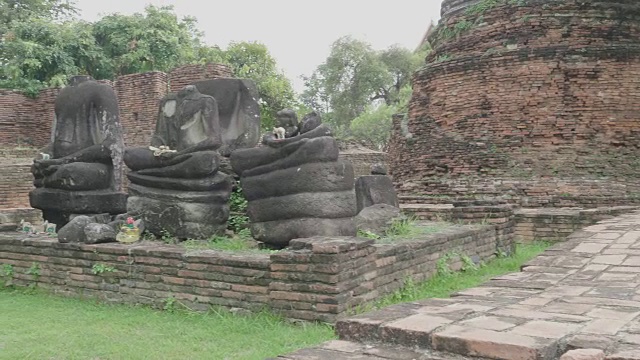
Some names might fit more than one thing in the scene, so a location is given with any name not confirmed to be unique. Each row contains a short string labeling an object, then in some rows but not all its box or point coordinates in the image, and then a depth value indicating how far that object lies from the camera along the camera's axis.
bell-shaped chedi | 10.27
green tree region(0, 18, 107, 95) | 18.06
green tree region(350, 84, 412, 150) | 32.16
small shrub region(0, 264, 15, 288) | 6.04
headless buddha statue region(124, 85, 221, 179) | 5.80
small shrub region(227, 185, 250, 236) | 6.29
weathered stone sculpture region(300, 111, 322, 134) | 5.62
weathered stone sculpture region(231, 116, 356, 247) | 5.07
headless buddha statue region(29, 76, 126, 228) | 6.64
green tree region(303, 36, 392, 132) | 36.34
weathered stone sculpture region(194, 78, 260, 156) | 7.21
